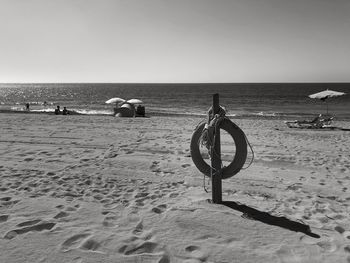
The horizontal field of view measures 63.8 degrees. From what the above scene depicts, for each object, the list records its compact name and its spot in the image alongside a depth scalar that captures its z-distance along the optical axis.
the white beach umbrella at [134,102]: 21.19
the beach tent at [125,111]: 19.36
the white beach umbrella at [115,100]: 21.16
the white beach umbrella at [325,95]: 14.64
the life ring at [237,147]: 4.35
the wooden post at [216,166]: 4.31
